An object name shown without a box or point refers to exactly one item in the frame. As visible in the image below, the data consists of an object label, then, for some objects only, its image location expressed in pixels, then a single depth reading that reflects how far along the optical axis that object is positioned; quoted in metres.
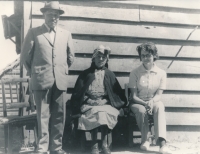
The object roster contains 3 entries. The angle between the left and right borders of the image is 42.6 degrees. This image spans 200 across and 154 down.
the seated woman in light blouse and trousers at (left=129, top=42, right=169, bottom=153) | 3.35
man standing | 3.09
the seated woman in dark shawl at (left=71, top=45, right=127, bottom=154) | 3.39
